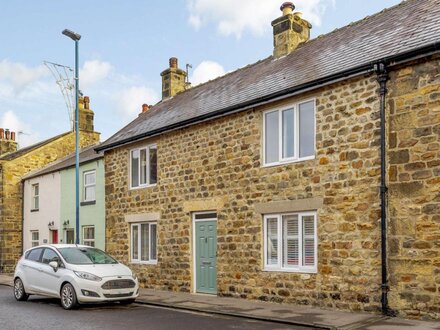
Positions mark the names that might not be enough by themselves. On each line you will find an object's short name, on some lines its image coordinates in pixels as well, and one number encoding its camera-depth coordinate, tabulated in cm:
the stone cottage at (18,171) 2755
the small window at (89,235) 2139
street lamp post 1870
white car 1251
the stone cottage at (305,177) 1034
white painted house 2475
